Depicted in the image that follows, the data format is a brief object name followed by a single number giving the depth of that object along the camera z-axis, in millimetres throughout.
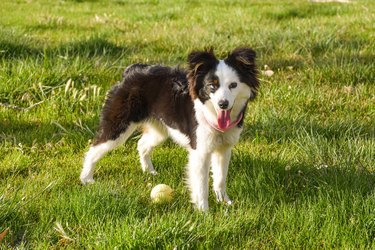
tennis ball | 6598
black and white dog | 6328
